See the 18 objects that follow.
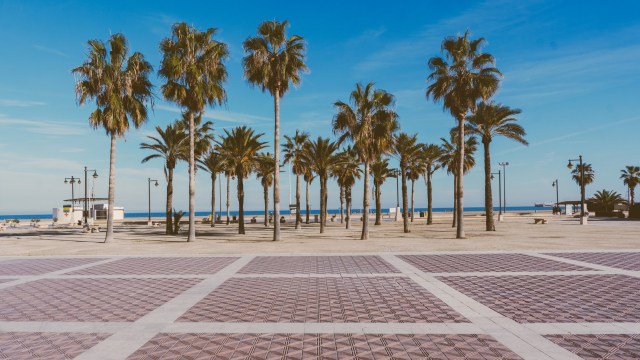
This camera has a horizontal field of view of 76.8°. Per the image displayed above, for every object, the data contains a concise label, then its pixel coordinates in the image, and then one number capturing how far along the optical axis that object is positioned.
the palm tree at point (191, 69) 23.31
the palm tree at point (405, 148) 35.66
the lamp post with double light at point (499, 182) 72.91
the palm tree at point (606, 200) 59.78
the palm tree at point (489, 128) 29.28
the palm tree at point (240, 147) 32.16
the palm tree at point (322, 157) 35.06
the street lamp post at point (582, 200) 37.56
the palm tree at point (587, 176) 82.88
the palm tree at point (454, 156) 40.91
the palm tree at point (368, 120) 25.88
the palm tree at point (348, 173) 38.31
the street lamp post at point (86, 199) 49.04
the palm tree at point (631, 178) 72.75
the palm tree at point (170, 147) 32.31
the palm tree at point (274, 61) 23.95
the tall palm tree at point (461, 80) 24.67
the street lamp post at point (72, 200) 57.48
